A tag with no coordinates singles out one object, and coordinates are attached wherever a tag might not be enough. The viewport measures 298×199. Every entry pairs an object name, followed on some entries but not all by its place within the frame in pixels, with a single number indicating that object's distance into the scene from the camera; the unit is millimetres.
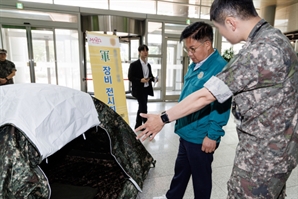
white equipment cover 1057
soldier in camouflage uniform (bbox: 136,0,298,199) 729
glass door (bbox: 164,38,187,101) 6492
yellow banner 2600
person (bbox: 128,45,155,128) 3285
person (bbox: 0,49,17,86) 4168
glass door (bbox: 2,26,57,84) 5223
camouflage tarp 1015
